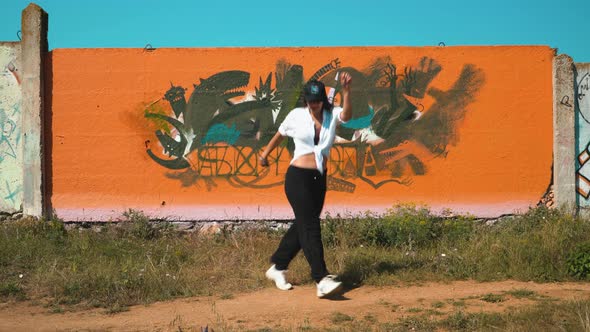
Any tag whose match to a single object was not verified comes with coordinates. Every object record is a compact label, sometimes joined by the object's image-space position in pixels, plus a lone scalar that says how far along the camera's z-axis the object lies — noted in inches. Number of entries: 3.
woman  186.7
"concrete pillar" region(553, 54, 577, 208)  293.9
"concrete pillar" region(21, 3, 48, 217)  291.6
